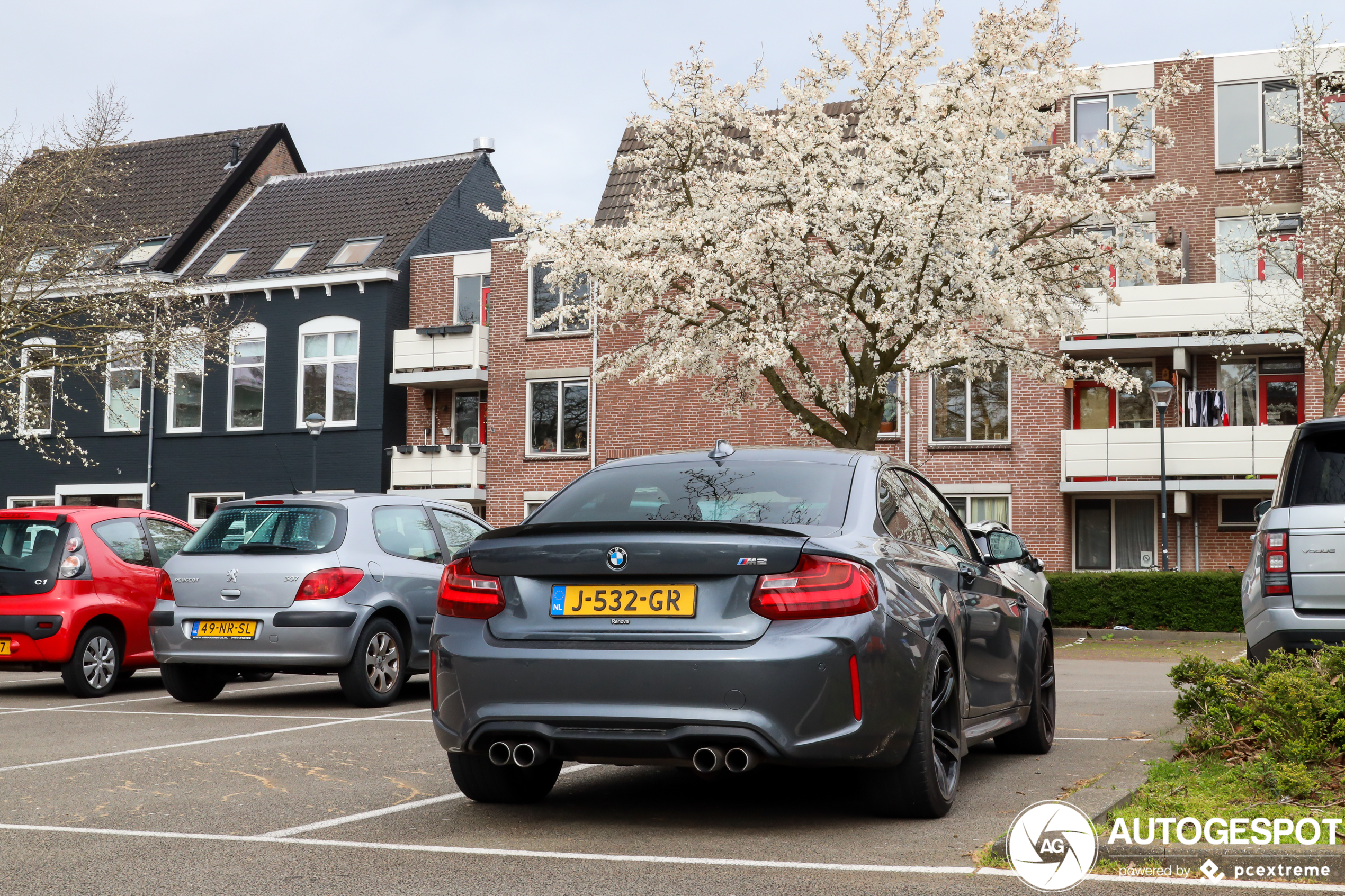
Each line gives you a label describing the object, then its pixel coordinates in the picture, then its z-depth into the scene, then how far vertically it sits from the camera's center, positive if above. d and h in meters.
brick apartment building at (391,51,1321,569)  27.61 +1.67
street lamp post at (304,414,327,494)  29.72 +1.45
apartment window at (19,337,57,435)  25.19 +2.31
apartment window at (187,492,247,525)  35.97 -0.26
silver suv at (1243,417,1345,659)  7.36 -0.28
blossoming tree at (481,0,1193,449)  21.09 +4.08
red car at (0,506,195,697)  11.52 -0.85
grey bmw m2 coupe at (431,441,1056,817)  4.95 -0.52
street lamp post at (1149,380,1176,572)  24.92 +1.71
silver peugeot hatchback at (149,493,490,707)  10.41 -0.79
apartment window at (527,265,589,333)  33.19 +4.51
